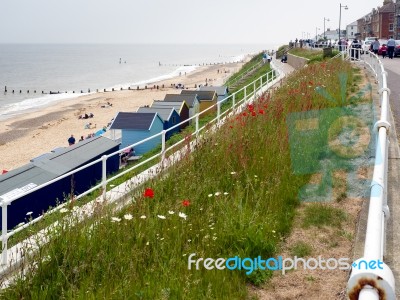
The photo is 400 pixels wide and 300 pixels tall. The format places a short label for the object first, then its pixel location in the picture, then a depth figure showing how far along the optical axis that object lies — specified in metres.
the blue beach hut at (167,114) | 28.20
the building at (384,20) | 103.65
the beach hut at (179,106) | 31.55
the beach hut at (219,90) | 41.64
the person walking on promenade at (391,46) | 31.55
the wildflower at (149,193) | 5.04
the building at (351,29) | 155.34
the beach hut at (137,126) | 25.61
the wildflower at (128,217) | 4.89
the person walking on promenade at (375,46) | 35.34
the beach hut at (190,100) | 35.06
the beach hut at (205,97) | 38.04
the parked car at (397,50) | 32.88
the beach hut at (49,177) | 12.39
